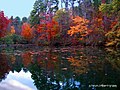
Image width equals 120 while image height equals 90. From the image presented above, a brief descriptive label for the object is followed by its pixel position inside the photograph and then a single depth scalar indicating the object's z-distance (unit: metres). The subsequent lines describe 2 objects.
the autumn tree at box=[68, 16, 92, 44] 16.38
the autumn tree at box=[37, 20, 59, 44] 18.45
